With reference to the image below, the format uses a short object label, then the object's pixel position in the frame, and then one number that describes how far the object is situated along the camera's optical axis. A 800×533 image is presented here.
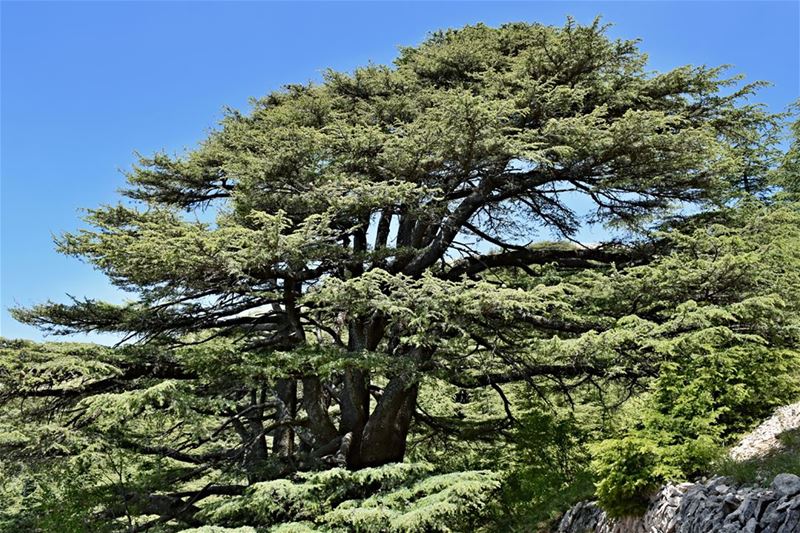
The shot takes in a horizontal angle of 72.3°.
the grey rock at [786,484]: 4.88
